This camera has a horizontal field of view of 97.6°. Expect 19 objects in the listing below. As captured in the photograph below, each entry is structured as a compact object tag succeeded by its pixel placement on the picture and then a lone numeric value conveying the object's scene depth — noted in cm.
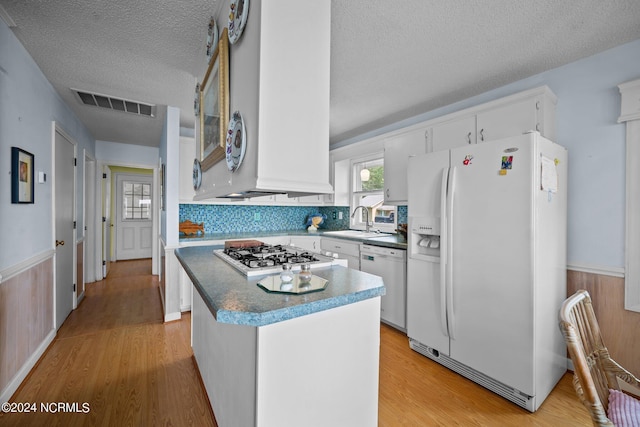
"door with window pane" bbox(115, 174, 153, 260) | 667
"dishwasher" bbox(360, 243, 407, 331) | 283
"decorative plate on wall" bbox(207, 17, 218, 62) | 173
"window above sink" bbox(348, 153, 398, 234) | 391
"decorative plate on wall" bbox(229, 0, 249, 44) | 133
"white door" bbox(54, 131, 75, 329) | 286
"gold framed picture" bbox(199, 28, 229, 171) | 159
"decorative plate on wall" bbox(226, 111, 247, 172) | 132
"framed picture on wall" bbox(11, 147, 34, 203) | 194
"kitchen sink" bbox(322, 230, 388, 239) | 352
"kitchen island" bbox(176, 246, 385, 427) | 108
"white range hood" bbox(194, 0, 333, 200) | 122
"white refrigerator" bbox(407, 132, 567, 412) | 182
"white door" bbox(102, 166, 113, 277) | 508
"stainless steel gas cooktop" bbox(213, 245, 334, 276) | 150
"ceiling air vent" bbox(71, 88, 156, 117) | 297
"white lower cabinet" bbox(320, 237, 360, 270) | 339
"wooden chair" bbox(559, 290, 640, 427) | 92
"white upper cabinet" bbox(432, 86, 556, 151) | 221
